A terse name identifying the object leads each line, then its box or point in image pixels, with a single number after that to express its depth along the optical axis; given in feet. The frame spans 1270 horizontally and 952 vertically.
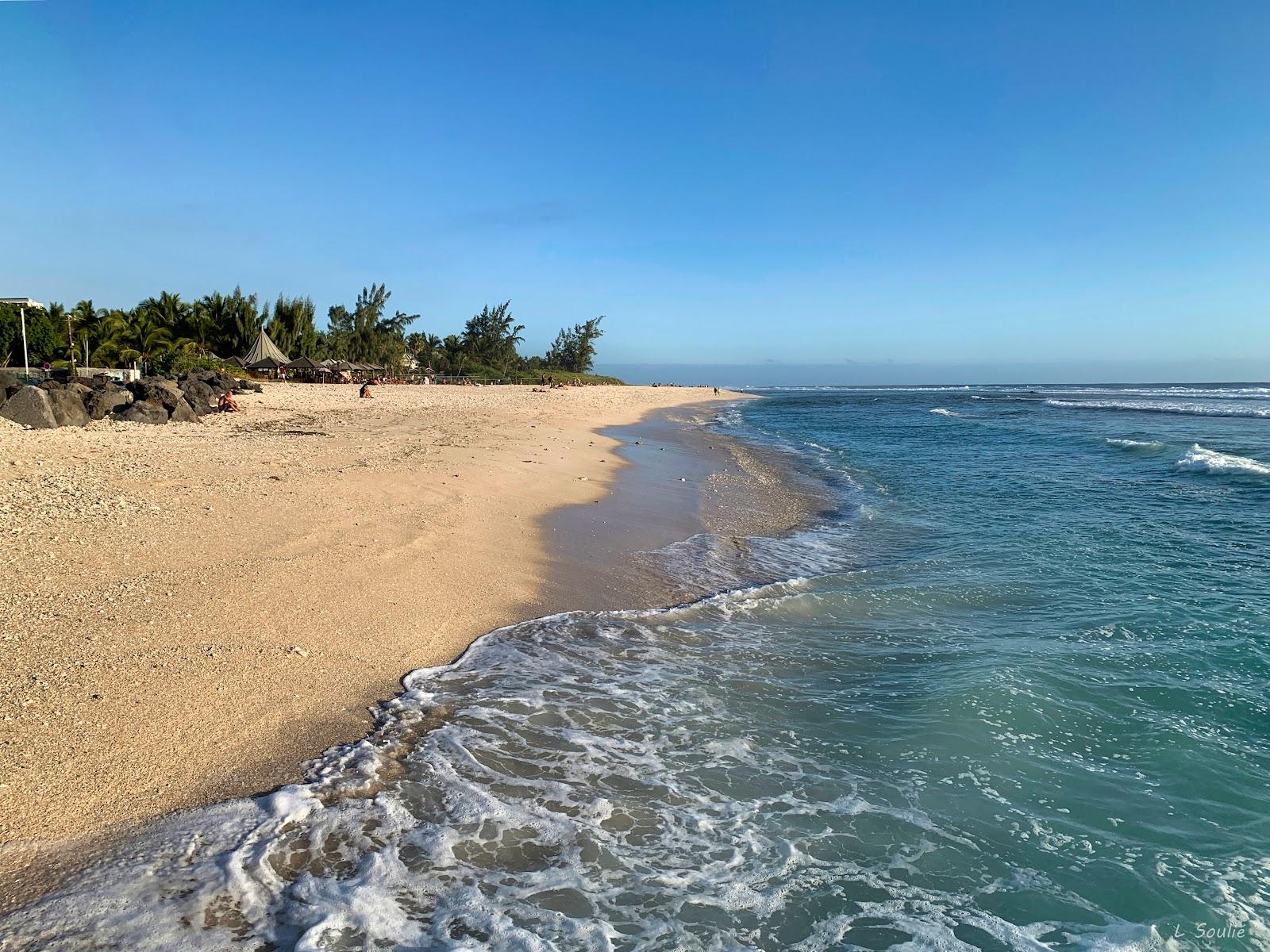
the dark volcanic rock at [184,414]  58.80
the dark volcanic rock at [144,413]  54.95
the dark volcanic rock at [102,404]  54.95
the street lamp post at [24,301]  119.28
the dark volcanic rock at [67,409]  50.37
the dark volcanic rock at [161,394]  59.67
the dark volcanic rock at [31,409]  47.88
